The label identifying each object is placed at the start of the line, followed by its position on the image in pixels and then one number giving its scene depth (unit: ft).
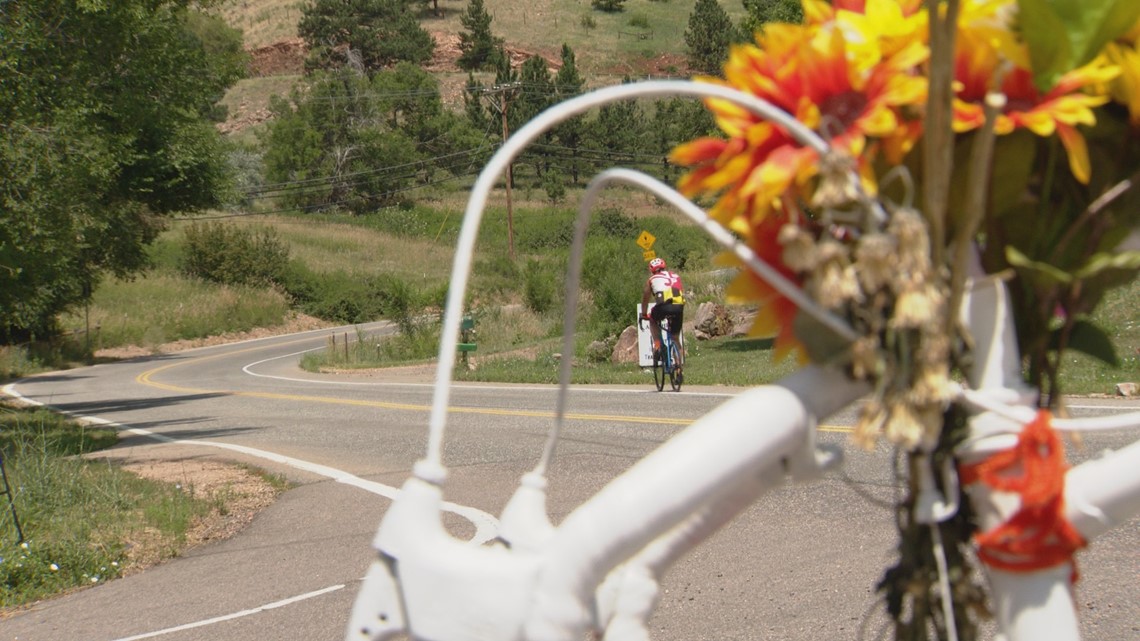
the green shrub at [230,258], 181.68
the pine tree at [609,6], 404.98
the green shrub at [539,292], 121.80
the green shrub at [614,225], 198.59
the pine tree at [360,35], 330.95
